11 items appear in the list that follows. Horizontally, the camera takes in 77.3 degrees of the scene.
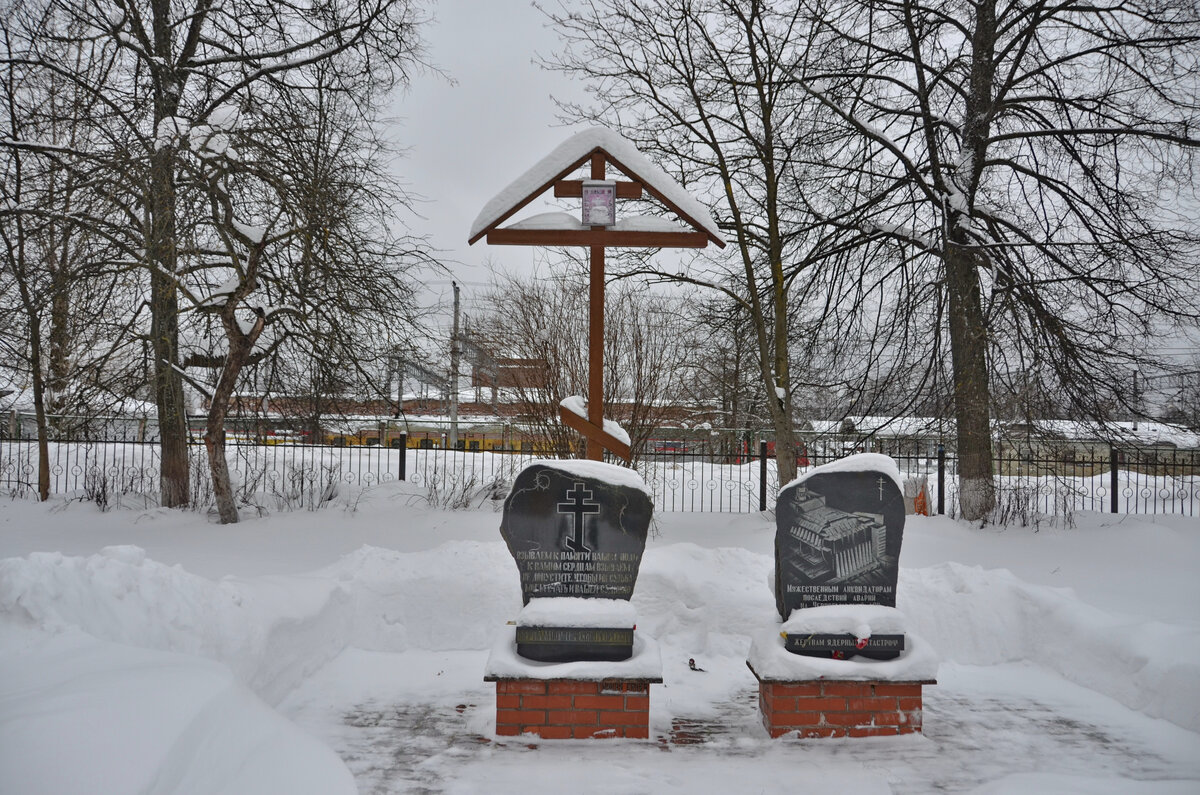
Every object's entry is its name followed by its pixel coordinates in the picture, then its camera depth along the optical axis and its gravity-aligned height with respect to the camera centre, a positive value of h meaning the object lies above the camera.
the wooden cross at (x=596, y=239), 5.54 +1.25
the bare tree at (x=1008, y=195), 9.39 +2.87
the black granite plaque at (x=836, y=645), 4.94 -1.59
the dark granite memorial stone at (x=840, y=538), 5.14 -0.92
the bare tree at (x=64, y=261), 8.22 +1.70
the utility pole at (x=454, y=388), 15.82 +0.37
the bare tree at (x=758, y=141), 9.96 +3.67
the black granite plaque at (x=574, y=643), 4.89 -1.56
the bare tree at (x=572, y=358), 10.74 +0.67
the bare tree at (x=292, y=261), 8.40 +1.81
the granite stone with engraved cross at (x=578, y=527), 5.10 -0.84
